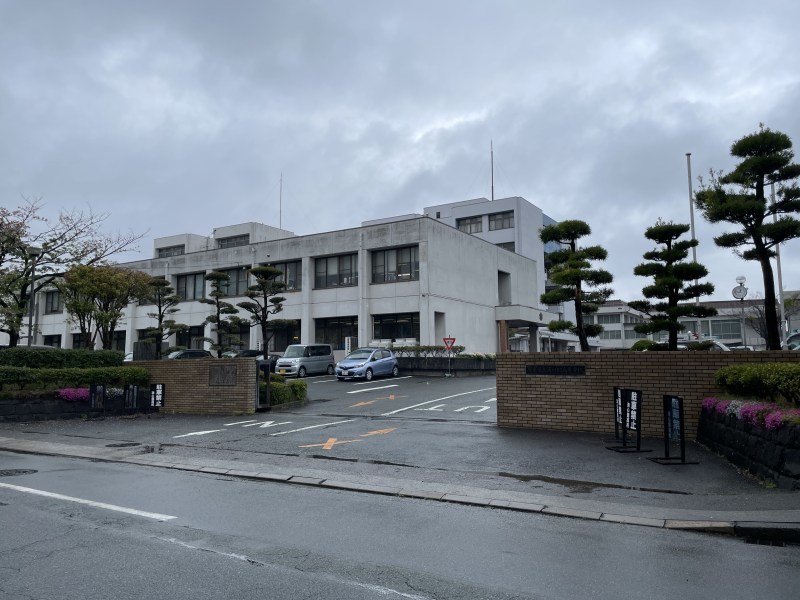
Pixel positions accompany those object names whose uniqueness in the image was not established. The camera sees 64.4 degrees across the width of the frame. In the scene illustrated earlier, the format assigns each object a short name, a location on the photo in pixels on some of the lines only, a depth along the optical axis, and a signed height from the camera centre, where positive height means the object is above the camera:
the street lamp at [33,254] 27.12 +4.30
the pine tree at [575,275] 18.67 +2.15
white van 35.44 -0.53
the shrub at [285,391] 20.61 -1.31
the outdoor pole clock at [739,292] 26.49 +2.31
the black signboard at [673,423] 10.40 -1.27
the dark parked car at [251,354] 35.94 -0.13
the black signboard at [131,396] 19.91 -1.35
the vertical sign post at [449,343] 34.81 +0.38
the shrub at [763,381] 9.20 -0.55
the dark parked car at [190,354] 33.94 -0.09
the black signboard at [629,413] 11.43 -1.20
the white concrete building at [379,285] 42.50 +4.86
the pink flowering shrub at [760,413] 8.36 -0.95
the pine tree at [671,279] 17.20 +1.85
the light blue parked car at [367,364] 32.00 -0.70
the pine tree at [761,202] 14.76 +3.41
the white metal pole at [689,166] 28.22 +8.18
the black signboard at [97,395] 19.06 -1.26
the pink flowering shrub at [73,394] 18.69 -1.21
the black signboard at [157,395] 20.28 -1.35
